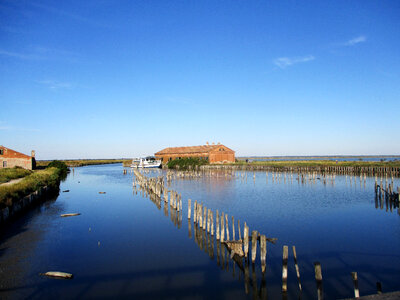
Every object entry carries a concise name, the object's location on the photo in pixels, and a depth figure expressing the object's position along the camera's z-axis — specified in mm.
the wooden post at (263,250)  9655
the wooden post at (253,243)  10362
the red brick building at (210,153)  78562
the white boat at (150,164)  87125
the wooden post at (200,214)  17172
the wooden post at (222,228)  13739
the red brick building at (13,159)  52062
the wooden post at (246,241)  10938
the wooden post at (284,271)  8508
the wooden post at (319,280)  7512
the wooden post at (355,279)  7328
